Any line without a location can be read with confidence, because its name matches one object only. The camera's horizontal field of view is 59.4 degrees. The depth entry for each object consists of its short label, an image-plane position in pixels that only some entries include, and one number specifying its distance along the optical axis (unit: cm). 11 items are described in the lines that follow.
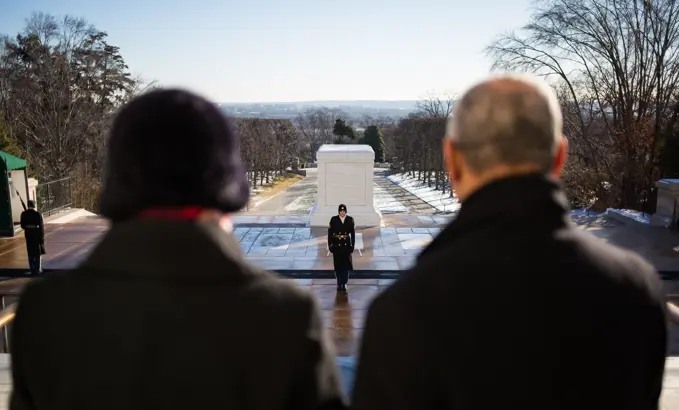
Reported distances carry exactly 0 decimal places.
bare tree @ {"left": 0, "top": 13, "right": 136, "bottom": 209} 2891
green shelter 1318
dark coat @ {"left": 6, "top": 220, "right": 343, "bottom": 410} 121
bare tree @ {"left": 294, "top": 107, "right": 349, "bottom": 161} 8887
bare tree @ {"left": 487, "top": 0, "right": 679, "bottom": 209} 2000
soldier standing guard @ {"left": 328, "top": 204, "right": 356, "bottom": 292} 859
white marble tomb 1393
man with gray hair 130
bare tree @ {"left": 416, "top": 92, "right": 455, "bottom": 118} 4531
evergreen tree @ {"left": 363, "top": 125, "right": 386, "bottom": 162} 6012
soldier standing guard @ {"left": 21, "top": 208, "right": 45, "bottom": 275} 971
